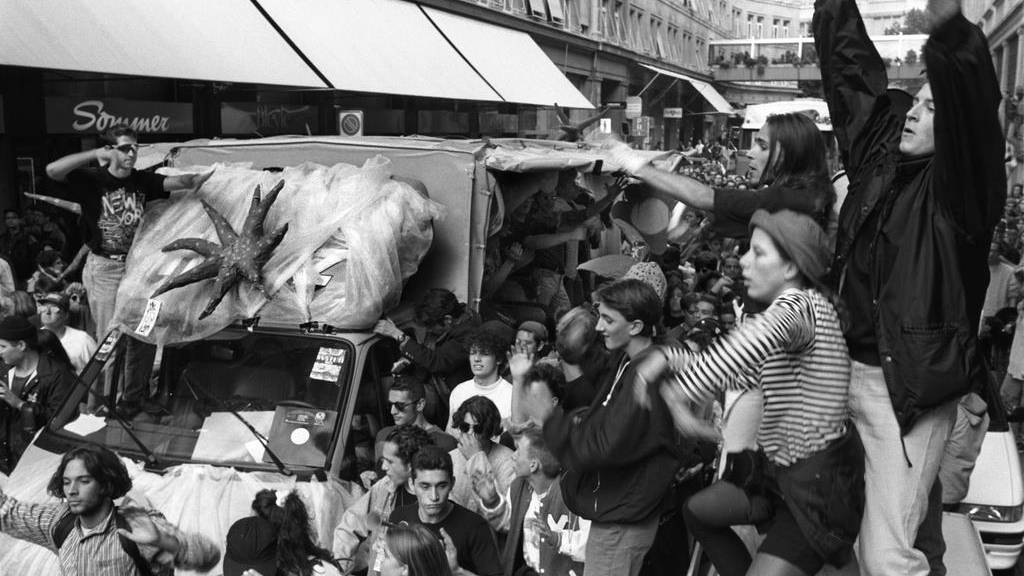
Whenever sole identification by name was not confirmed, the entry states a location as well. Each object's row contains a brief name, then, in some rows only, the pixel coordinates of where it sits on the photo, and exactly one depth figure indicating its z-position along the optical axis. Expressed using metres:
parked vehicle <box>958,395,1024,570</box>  6.26
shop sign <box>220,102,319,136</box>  18.23
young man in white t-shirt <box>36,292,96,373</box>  8.03
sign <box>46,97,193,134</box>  14.53
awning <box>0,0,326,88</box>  11.62
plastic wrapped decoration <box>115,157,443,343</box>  5.74
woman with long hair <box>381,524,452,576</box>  3.93
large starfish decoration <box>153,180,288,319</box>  5.73
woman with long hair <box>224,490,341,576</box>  4.23
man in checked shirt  4.21
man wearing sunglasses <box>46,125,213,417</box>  6.54
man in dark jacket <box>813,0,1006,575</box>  3.15
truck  4.97
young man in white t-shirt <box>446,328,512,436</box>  6.16
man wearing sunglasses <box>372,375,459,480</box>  5.60
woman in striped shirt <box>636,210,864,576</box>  3.14
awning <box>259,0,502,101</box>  17.58
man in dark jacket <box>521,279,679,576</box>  3.74
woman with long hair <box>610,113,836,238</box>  3.69
